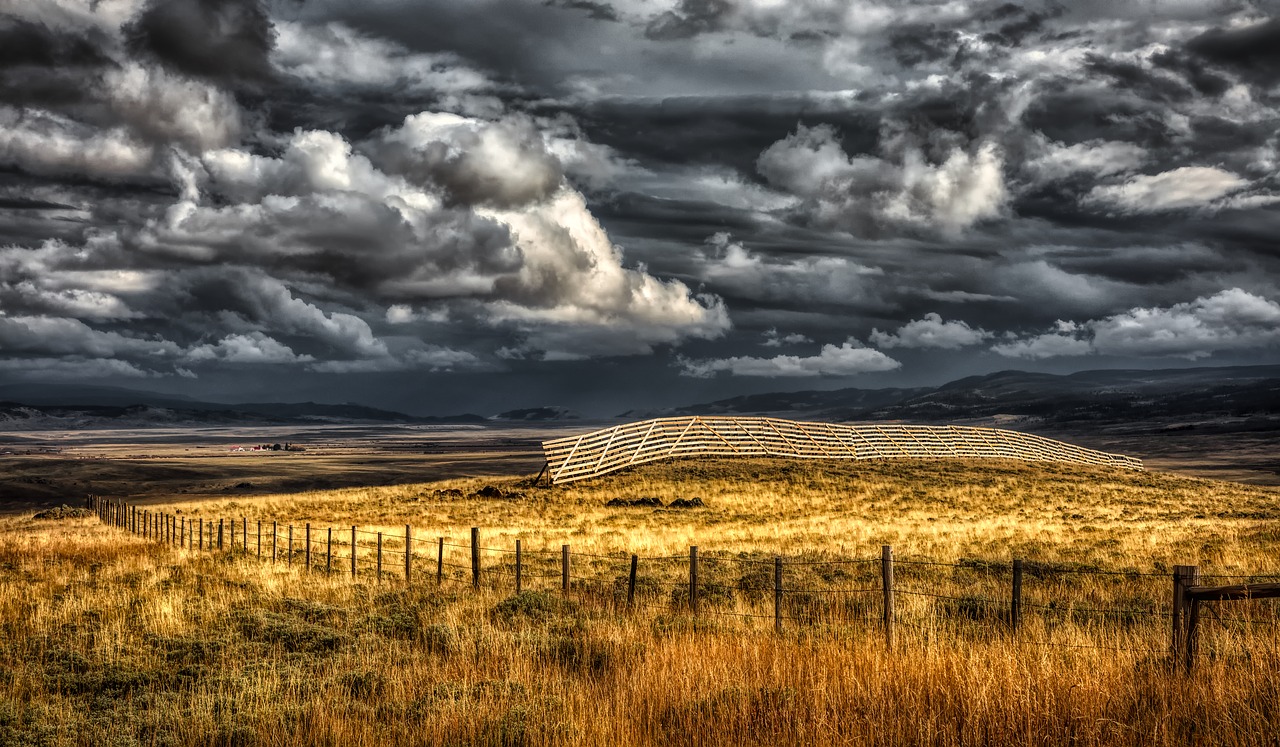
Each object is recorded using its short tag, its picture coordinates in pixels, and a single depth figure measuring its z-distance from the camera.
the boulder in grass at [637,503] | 43.44
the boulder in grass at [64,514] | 52.75
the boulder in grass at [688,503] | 43.00
